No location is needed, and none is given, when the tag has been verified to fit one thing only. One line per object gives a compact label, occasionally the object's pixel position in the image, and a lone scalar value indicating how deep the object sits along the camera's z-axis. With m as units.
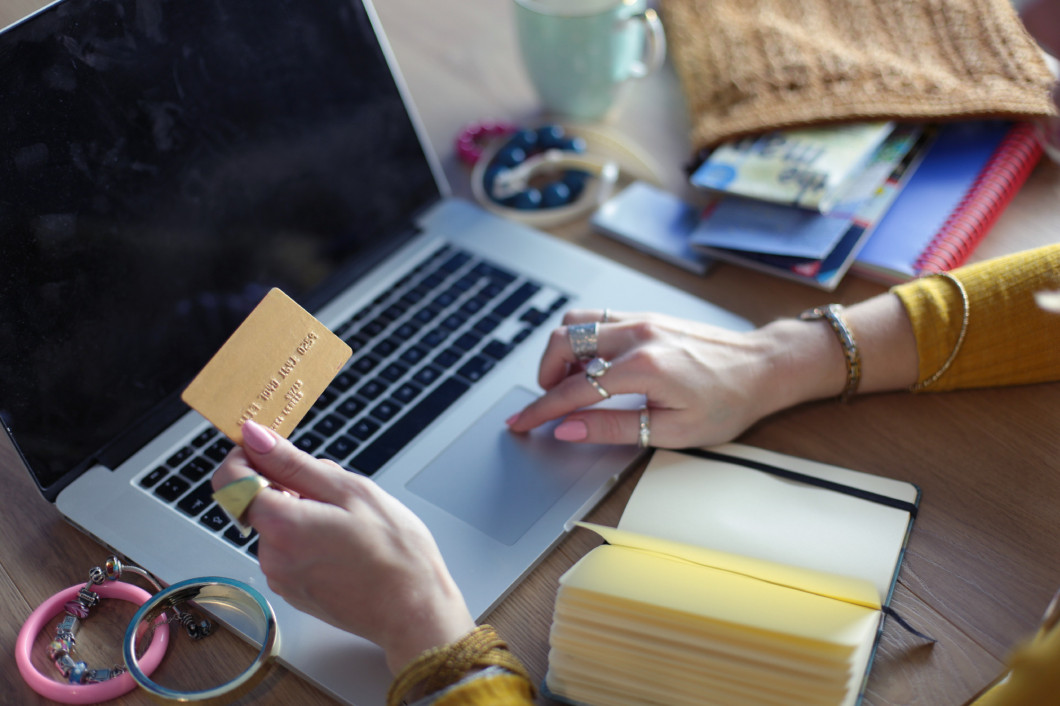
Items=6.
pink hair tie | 1.13
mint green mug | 1.03
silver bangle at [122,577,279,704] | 0.59
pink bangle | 0.62
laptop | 0.69
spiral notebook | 0.91
